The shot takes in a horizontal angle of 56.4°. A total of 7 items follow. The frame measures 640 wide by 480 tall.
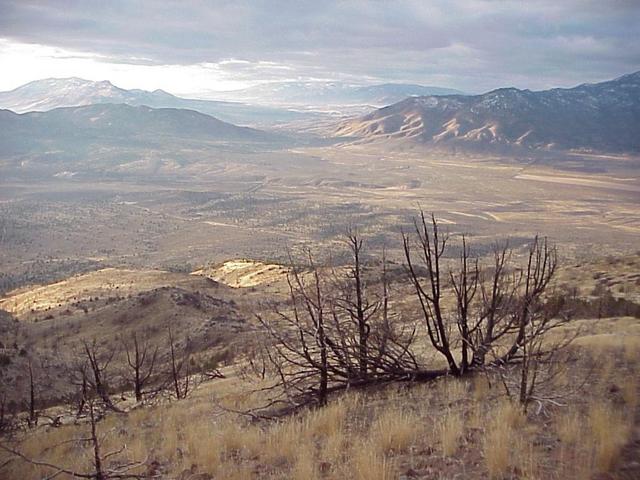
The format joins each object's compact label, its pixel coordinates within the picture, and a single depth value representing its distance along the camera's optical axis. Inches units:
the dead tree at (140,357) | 682.6
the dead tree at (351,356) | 297.0
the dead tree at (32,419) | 446.6
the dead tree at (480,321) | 289.7
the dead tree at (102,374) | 436.1
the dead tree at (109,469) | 204.8
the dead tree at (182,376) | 495.2
